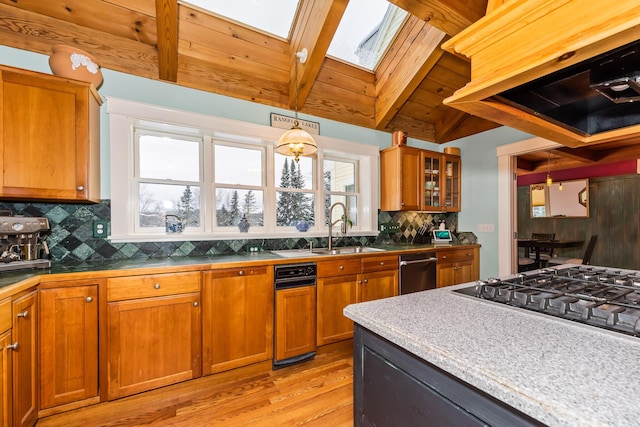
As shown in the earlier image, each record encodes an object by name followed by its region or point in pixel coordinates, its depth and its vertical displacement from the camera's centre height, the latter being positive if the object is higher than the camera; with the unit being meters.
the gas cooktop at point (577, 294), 0.77 -0.30
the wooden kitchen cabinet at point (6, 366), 1.31 -0.73
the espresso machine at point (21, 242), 1.68 -0.16
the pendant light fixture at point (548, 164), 5.54 +1.04
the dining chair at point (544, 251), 5.29 -0.82
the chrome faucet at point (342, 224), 3.02 -0.11
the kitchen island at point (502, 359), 0.48 -0.33
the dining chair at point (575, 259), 3.95 -0.88
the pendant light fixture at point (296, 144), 2.15 +0.58
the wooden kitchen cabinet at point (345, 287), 2.50 -0.71
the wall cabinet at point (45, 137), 1.71 +0.53
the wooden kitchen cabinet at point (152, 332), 1.78 -0.79
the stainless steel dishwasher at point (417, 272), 2.95 -0.65
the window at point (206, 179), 2.30 +0.38
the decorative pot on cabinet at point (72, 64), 1.89 +1.09
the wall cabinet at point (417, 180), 3.47 +0.46
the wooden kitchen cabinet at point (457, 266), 3.29 -0.67
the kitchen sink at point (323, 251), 2.62 -0.38
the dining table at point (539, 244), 4.71 -0.54
